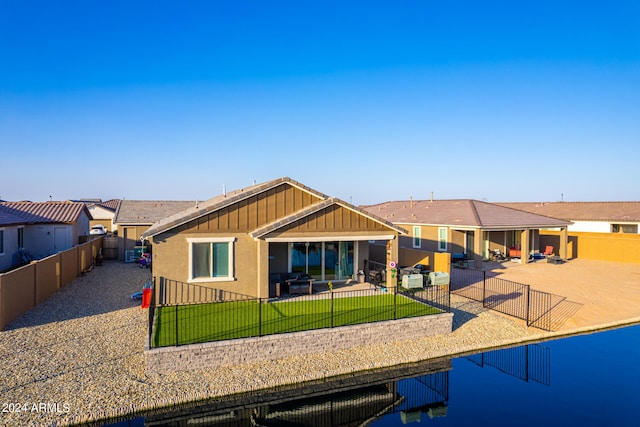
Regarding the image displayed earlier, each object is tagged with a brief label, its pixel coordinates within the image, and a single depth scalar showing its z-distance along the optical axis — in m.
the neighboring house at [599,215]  36.88
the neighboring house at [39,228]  24.32
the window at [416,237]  31.77
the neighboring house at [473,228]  27.67
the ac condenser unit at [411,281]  17.30
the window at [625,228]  36.25
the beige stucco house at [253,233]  15.00
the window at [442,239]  29.12
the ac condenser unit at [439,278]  17.52
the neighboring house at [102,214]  50.12
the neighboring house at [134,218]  30.58
